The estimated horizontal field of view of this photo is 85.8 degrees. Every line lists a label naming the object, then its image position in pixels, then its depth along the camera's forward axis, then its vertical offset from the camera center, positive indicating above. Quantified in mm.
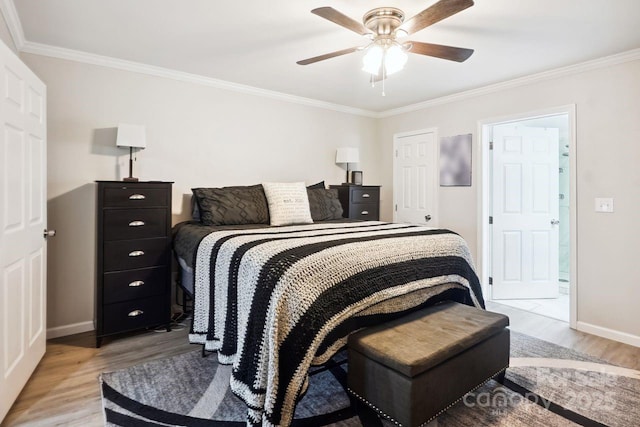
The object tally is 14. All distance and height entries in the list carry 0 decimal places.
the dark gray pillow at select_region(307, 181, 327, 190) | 4117 +311
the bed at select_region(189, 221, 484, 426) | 1513 -426
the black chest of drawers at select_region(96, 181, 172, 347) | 2623 -361
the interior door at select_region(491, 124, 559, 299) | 3883 -8
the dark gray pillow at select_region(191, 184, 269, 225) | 2984 +49
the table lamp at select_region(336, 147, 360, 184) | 4338 +721
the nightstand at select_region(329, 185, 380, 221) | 4141 +131
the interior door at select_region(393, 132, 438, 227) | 4320 +436
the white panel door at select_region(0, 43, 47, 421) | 1763 -77
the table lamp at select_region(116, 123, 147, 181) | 2811 +613
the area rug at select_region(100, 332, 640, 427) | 1791 -1071
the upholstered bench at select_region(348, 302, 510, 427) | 1494 -709
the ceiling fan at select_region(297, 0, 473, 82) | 1924 +1064
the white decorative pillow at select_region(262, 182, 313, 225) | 3129 +70
